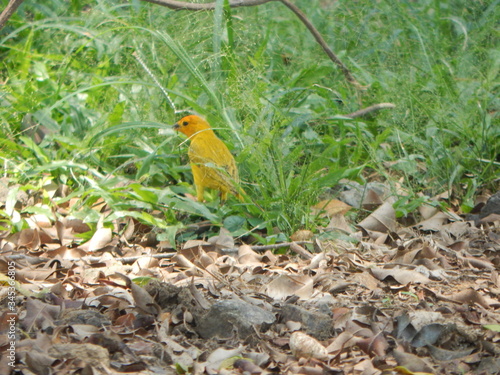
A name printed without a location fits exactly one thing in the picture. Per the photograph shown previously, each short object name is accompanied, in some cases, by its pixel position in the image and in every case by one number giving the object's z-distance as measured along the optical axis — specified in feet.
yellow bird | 22.86
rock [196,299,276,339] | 15.24
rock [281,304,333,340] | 15.34
